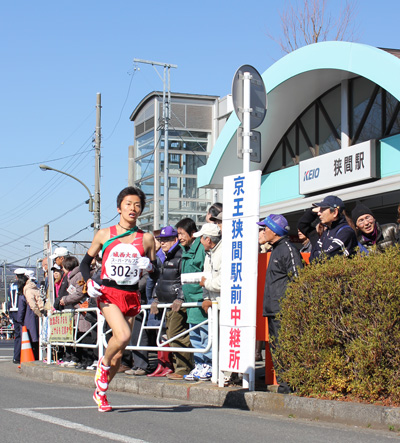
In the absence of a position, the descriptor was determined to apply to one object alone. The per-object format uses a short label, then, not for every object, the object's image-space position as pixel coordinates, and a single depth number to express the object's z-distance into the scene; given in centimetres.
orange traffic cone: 1395
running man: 655
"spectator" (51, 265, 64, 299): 1328
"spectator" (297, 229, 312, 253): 945
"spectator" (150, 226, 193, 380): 924
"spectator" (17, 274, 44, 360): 1402
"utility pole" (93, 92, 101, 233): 3462
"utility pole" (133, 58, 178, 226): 3281
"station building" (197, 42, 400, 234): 1493
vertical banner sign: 754
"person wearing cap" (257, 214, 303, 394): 724
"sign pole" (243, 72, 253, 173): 817
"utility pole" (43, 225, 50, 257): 5603
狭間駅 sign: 1536
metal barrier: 828
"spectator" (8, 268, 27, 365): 1470
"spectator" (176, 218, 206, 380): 876
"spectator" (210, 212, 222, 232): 930
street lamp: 3528
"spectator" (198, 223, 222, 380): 848
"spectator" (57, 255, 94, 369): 1157
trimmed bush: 606
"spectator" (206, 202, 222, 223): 939
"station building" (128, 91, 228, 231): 3531
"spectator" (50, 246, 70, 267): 1334
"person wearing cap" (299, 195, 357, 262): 715
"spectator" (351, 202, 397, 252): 820
